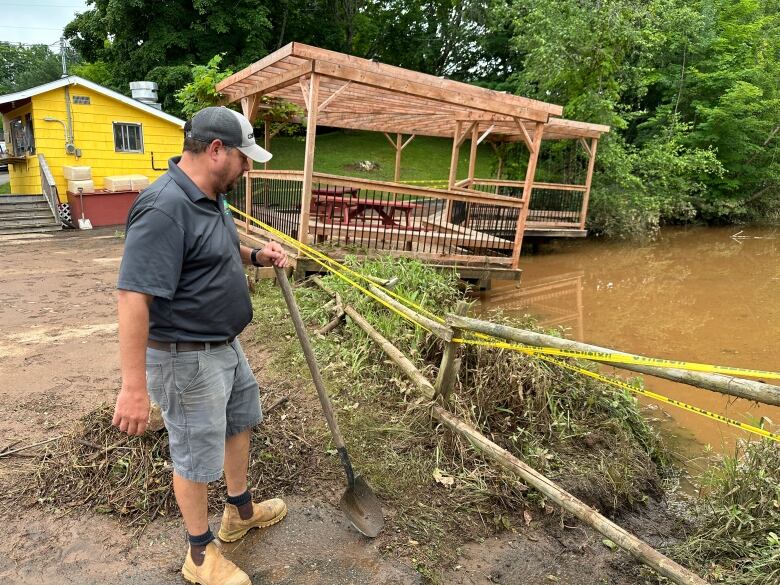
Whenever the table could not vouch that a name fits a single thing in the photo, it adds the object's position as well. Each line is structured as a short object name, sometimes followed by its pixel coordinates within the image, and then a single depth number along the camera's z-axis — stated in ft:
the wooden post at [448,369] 11.81
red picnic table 30.99
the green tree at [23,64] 184.51
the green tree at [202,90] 35.35
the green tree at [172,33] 75.00
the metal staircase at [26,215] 44.27
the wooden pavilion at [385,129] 23.80
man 6.66
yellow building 47.78
